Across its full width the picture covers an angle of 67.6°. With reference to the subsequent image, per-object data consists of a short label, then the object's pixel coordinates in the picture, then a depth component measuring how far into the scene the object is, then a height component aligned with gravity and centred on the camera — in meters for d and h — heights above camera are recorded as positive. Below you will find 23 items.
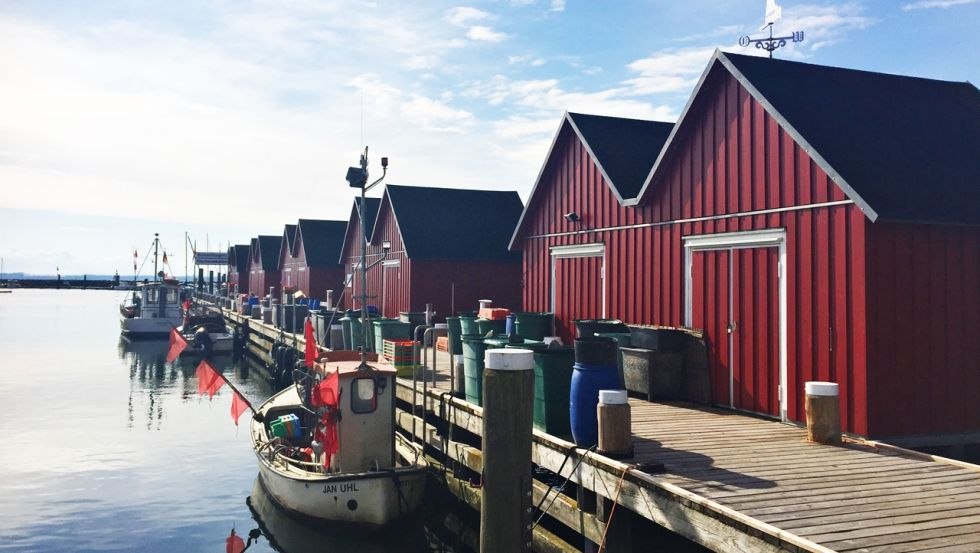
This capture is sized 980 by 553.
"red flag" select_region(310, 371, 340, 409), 11.58 -1.67
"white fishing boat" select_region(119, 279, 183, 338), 49.03 -1.70
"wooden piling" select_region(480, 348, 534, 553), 8.30 -1.92
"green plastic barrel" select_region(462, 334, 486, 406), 12.58 -1.43
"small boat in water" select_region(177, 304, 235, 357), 41.50 -2.81
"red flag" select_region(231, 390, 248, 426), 13.93 -2.34
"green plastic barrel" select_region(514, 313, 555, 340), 17.39 -0.96
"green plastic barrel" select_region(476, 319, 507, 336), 17.56 -0.98
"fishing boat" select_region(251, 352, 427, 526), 12.27 -3.14
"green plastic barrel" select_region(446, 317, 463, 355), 17.32 -1.18
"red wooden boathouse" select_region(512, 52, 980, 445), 10.24 +0.68
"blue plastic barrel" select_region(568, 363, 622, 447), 9.38 -1.45
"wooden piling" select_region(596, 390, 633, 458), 8.64 -1.67
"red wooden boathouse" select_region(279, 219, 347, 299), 46.00 +1.84
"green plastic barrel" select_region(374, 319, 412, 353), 20.83 -1.29
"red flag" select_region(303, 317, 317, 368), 13.39 -1.15
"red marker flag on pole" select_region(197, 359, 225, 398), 13.51 -1.72
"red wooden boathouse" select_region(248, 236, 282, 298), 59.44 +1.78
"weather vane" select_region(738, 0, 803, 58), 16.28 +5.77
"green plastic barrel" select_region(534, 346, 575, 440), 10.45 -1.45
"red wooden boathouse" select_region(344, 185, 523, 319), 29.86 +1.43
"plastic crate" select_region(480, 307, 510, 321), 18.38 -0.72
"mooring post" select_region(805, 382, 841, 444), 9.58 -1.76
